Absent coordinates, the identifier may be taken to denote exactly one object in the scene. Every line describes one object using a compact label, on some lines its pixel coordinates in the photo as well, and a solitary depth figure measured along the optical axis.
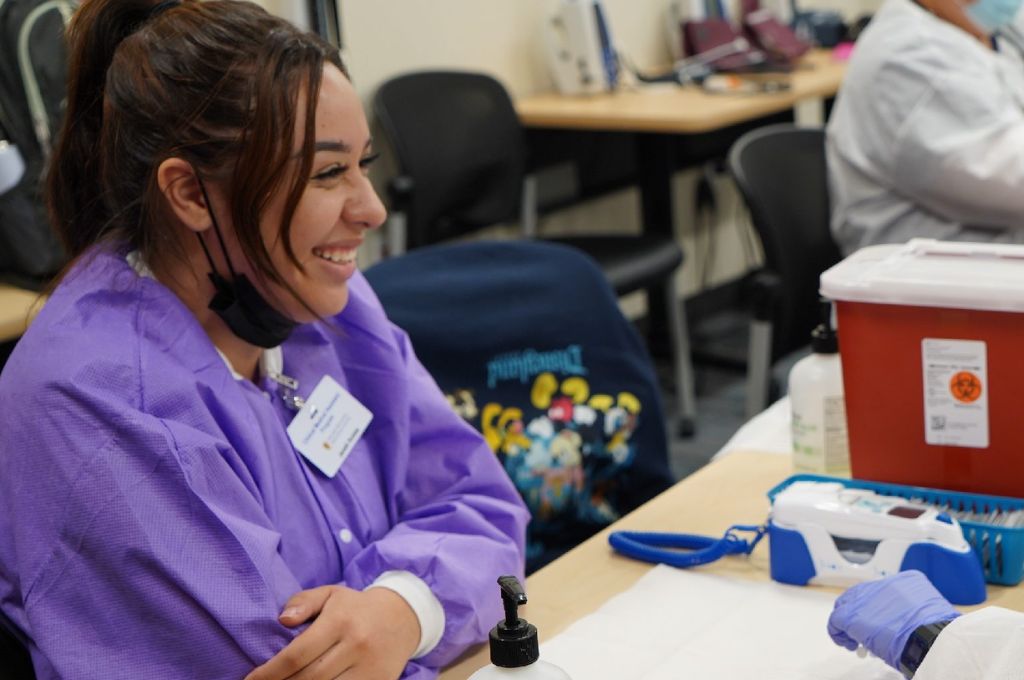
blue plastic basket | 1.22
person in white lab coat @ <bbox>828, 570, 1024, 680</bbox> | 0.95
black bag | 2.54
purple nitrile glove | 1.05
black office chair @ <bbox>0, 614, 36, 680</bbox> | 1.08
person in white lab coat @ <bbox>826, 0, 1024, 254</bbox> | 2.53
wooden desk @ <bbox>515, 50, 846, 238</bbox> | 3.54
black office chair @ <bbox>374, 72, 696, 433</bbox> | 3.53
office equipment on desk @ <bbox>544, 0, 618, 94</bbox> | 3.98
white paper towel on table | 1.14
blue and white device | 1.21
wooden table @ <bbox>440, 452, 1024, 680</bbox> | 1.26
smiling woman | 1.08
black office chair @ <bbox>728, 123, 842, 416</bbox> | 2.63
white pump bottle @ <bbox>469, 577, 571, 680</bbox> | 0.92
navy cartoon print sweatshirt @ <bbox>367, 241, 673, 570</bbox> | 1.87
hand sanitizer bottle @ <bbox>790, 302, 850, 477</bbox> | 1.44
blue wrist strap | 1.33
